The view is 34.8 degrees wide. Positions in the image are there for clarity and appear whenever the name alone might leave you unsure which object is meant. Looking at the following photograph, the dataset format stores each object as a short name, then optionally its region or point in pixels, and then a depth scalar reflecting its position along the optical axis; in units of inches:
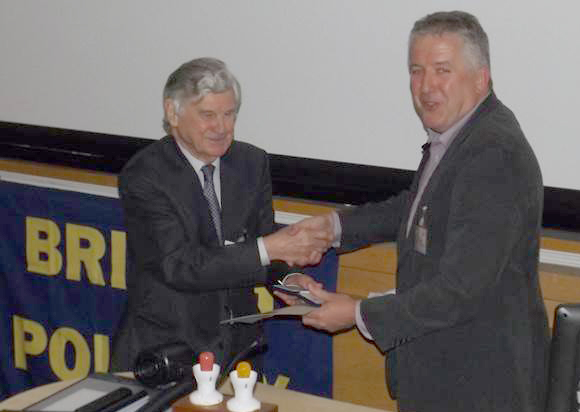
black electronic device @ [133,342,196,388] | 88.9
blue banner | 156.4
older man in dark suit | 116.6
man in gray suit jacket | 95.8
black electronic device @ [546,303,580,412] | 63.9
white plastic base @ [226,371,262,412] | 82.1
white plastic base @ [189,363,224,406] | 83.7
